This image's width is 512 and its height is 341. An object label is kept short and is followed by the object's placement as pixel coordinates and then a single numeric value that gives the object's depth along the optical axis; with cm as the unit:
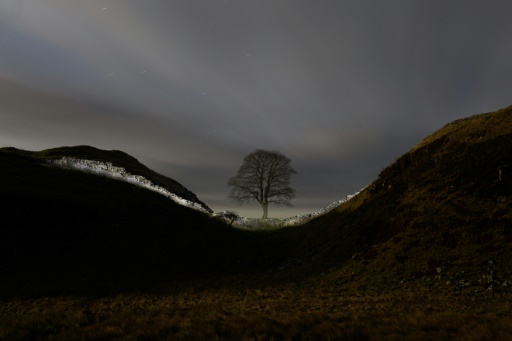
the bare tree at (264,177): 6900
